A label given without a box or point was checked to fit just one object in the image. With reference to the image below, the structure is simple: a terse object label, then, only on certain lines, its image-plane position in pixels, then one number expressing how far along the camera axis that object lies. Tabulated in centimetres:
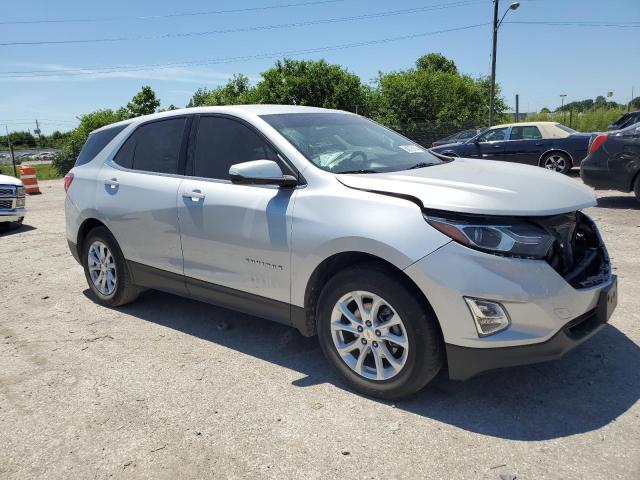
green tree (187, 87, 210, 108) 6235
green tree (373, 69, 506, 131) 3231
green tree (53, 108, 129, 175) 3369
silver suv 278
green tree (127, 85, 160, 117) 4138
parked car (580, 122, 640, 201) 860
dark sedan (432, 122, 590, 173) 1352
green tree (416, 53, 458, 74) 6188
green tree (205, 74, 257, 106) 4766
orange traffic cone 1545
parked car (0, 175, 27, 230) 937
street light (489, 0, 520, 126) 2392
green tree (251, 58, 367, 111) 3366
